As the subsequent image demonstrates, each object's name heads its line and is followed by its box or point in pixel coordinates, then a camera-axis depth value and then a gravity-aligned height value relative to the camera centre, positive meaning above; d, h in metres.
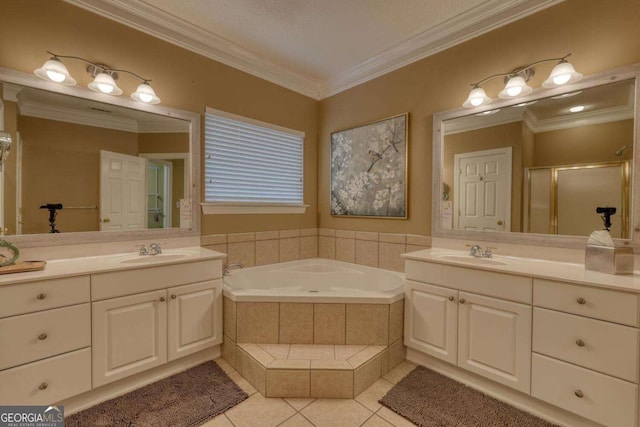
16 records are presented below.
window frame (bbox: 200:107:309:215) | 2.46 +0.05
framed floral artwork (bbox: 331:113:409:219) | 2.61 +0.43
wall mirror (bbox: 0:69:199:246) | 1.72 +0.30
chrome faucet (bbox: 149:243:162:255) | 2.09 -0.30
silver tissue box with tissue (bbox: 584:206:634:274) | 1.48 -0.22
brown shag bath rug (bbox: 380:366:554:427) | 1.51 -1.12
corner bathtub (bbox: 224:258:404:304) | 2.45 -0.63
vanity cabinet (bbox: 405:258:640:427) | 1.29 -0.68
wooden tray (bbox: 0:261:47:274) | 1.43 -0.31
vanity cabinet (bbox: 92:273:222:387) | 1.60 -0.76
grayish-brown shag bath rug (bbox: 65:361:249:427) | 1.49 -1.12
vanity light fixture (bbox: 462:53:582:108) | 1.71 +0.87
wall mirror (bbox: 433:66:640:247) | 1.65 +0.33
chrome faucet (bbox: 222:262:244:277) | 2.45 -0.52
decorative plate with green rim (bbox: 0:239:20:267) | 1.53 -0.26
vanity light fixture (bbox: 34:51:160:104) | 1.72 +0.86
